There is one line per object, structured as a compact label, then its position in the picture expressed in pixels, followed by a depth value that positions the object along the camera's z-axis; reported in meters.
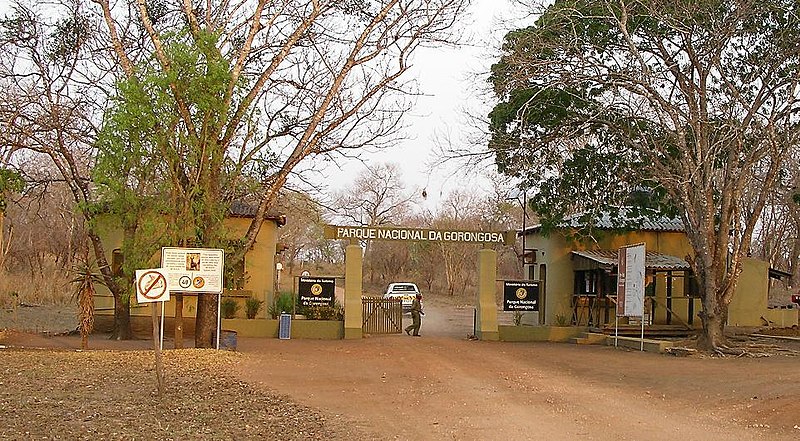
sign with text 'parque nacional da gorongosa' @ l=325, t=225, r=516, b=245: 26.42
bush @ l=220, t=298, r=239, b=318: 27.08
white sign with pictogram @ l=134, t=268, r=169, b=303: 12.59
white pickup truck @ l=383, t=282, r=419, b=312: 41.93
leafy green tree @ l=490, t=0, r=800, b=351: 21.67
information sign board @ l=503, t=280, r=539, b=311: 27.56
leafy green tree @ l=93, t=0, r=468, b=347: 19.30
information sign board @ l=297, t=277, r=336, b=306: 26.61
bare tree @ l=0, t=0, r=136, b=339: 21.36
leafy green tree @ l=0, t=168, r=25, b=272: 20.72
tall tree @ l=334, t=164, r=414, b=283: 67.88
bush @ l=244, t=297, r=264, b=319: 27.58
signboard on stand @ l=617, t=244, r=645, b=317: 23.34
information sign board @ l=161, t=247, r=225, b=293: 19.16
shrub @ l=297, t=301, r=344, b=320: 26.80
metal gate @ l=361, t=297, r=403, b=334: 26.97
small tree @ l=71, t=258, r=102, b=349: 19.61
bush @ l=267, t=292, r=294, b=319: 27.61
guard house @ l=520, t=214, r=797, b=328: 29.84
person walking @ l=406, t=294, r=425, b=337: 26.98
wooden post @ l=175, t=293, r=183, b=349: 20.25
